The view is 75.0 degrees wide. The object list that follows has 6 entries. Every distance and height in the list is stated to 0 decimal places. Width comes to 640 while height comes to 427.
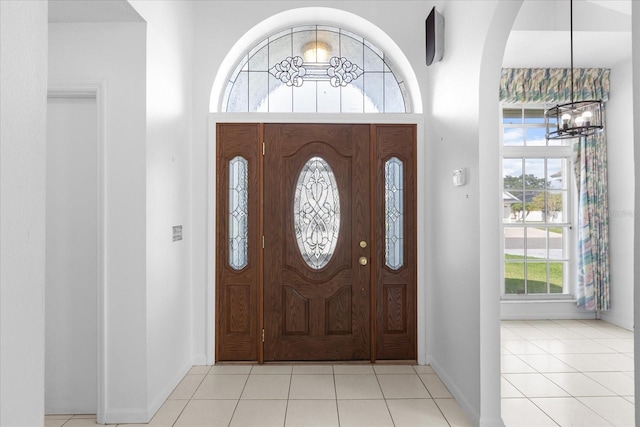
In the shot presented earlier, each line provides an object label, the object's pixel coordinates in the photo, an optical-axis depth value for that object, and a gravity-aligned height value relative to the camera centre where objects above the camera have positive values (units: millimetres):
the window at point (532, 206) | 5195 +140
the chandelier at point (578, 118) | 3020 +731
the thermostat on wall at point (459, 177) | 2713 +269
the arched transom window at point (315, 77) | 3793 +1301
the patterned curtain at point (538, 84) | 4984 +1595
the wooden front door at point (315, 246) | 3676 -244
